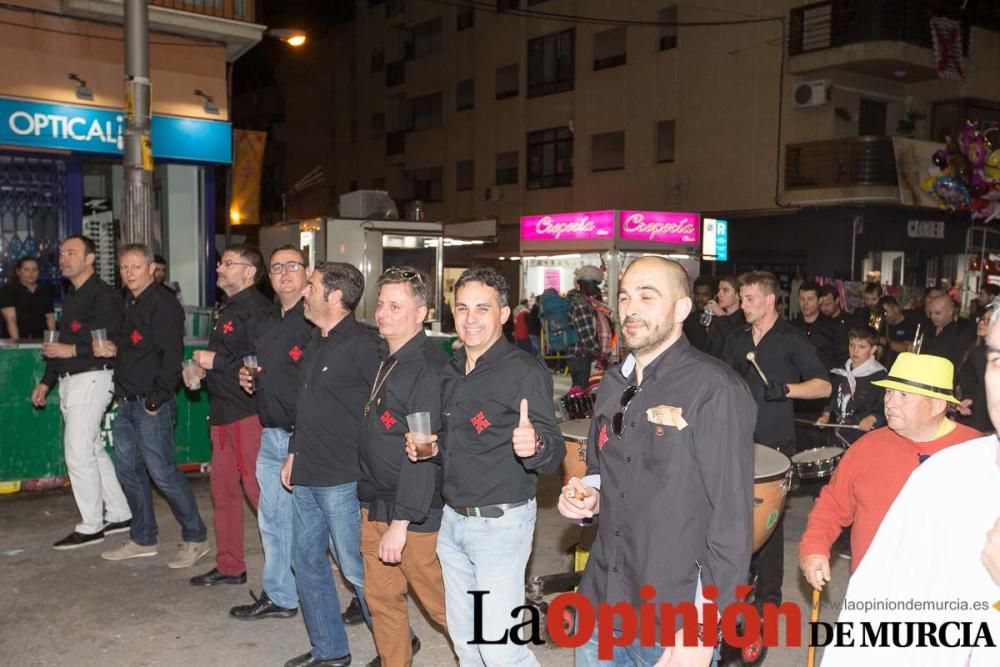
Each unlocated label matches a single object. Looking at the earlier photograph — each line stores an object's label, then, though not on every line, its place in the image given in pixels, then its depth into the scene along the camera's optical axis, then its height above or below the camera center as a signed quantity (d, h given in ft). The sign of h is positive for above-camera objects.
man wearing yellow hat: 11.80 -2.29
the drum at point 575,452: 16.26 -3.13
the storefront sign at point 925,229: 80.48 +5.98
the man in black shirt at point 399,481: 12.29 -2.84
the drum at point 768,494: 13.50 -3.24
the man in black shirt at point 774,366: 17.80 -1.62
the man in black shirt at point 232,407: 18.34 -2.60
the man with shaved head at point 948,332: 26.48 -1.30
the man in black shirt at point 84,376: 21.26 -2.31
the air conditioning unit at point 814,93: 76.89 +17.77
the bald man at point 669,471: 8.93 -1.95
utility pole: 26.89 +4.92
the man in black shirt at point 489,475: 11.79 -2.61
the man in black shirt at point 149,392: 19.90 -2.50
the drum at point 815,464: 16.99 -3.45
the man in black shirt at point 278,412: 16.02 -2.36
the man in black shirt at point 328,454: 14.21 -2.78
